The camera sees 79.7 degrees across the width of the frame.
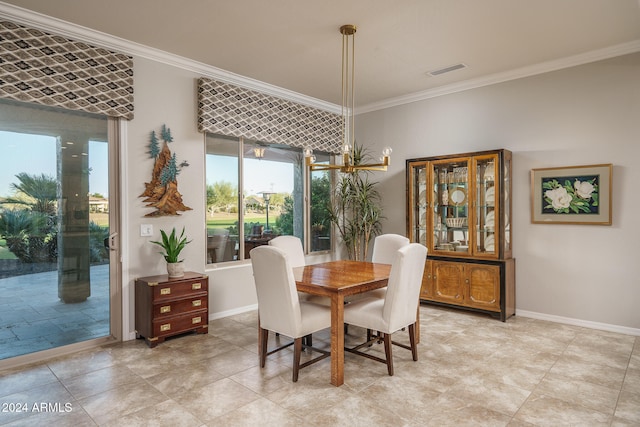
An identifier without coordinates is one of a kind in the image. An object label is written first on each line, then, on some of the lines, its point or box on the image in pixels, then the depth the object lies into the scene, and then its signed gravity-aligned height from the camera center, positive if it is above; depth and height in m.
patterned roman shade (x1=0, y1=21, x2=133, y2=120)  3.00 +1.20
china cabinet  4.32 -0.21
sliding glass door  3.12 -0.13
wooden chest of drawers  3.50 -0.89
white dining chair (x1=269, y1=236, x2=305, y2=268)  3.94 -0.37
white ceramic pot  3.74 -0.55
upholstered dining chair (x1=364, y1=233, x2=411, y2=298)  4.00 -0.38
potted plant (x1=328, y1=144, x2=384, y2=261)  5.58 +0.02
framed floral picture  3.91 +0.15
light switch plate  3.82 -0.17
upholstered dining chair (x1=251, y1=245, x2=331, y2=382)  2.73 -0.70
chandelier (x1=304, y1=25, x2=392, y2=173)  3.16 +1.60
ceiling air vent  4.29 +1.62
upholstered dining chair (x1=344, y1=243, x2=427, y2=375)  2.80 -0.76
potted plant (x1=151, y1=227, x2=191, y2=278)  3.75 -0.40
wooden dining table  2.73 -0.55
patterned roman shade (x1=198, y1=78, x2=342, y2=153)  4.27 +1.20
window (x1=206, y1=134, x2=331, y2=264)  4.55 +0.19
